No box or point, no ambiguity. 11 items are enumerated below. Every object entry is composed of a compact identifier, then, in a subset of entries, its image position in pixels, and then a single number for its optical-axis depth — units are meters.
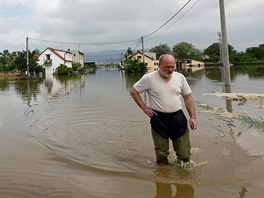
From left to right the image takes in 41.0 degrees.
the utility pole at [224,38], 20.80
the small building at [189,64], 89.81
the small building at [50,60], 66.62
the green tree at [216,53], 98.19
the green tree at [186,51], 113.86
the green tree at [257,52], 104.94
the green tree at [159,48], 116.85
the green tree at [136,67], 61.44
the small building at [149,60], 81.38
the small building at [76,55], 92.70
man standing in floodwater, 5.27
